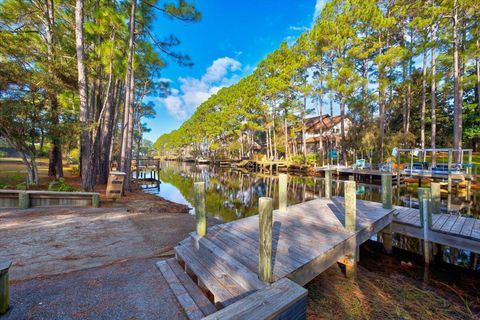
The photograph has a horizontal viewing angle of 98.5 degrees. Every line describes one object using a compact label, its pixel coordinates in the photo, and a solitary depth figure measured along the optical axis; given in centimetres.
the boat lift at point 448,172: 1156
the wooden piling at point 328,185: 690
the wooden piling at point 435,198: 556
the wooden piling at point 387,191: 544
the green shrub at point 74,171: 1551
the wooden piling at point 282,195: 528
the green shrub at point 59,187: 789
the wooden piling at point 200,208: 352
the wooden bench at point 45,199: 644
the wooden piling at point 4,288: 207
